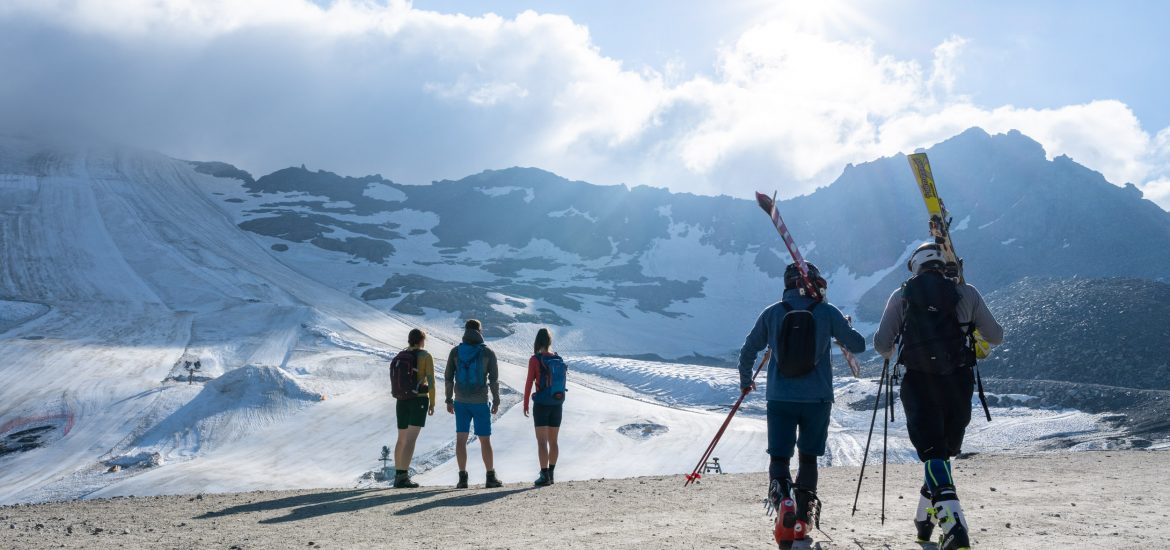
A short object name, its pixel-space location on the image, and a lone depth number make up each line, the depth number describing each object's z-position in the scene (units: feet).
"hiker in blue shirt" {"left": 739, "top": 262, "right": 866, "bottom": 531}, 20.31
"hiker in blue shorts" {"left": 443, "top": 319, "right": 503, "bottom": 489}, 35.68
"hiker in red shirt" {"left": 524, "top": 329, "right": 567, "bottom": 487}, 36.37
